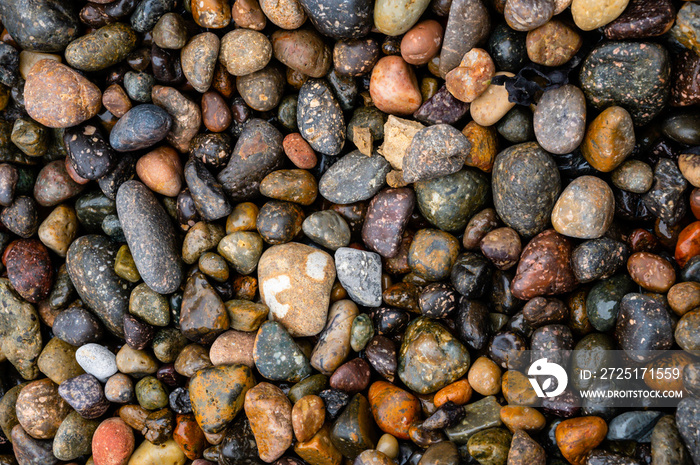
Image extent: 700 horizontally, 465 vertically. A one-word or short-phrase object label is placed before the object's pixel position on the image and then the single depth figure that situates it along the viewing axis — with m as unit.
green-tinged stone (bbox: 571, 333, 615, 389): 2.07
